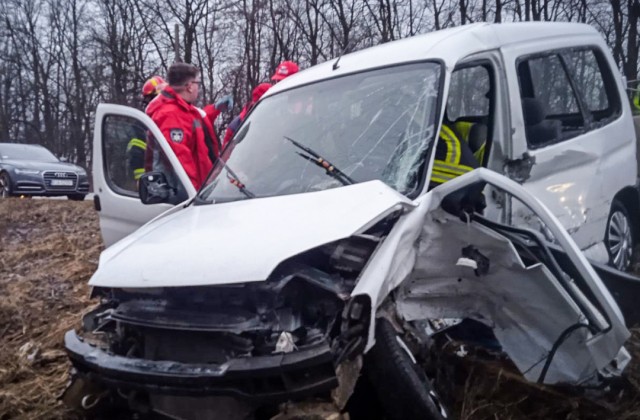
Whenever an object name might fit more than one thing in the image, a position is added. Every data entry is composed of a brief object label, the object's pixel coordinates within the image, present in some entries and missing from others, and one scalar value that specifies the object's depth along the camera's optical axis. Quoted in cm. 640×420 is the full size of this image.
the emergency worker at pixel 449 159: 316
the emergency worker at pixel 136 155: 398
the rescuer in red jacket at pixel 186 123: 426
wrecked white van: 222
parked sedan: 1362
